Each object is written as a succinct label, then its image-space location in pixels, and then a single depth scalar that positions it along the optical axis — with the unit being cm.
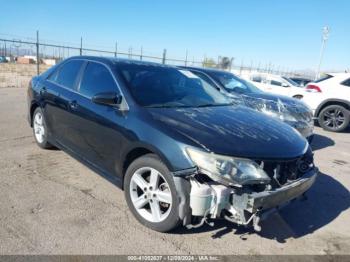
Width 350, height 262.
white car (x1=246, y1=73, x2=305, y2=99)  1050
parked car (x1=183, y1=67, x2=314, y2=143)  625
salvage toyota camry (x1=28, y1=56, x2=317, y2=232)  269
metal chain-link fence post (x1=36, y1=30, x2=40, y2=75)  1489
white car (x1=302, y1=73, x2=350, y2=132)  918
